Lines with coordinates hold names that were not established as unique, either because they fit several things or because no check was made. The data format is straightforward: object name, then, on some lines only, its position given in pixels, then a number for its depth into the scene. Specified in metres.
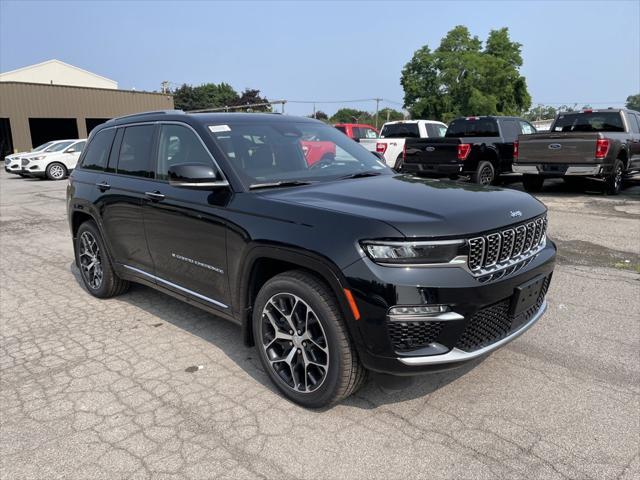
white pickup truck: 15.66
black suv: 2.65
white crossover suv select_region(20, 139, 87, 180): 19.70
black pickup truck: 12.09
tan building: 33.50
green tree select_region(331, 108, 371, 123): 82.95
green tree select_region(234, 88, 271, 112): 75.50
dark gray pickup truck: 10.84
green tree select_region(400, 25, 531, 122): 50.84
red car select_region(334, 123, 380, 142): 17.53
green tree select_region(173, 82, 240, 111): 88.62
